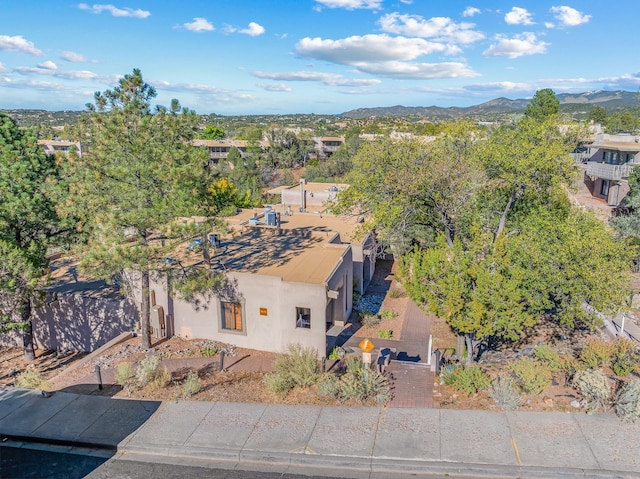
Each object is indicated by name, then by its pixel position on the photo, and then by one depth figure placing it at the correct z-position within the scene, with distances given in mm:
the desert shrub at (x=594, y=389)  10891
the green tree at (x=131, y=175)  12719
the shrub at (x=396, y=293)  22750
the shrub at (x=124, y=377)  12633
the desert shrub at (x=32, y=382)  12906
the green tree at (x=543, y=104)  56156
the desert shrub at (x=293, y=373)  12117
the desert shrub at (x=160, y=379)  12445
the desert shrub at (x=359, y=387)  11648
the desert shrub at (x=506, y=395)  11047
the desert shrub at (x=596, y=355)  12383
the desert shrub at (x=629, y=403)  10344
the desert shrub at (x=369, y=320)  19359
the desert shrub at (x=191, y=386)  12120
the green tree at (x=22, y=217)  14117
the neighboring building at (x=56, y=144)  65625
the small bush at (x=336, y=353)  15734
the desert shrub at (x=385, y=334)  18181
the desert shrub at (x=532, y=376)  11438
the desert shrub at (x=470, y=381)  11973
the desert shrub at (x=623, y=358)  12516
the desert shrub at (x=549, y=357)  12557
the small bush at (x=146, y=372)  12492
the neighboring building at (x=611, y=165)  35469
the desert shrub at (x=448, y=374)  12562
